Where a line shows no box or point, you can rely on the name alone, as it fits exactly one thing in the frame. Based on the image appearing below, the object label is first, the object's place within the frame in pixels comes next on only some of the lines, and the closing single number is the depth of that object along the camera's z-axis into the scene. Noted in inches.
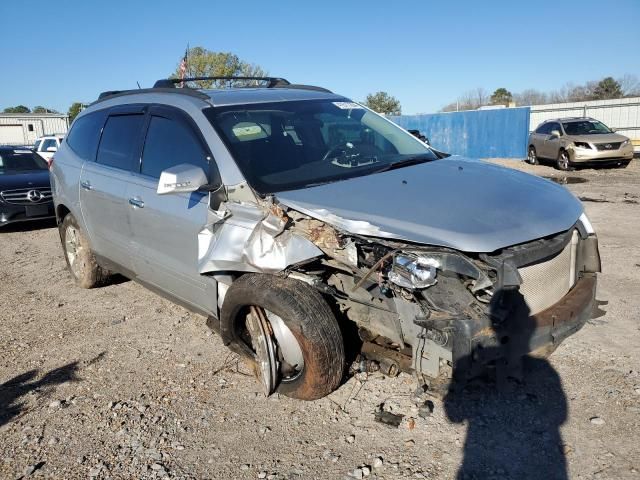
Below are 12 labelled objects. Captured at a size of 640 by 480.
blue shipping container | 928.9
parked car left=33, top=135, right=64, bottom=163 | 766.5
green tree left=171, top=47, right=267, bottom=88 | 1356.1
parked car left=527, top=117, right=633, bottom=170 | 613.3
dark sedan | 361.7
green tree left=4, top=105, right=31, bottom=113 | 3110.2
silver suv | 108.3
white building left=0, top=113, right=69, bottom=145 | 1974.7
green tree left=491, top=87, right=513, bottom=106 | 2342.5
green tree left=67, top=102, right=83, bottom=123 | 2246.8
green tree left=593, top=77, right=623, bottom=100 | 2072.8
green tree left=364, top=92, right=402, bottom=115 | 1969.7
